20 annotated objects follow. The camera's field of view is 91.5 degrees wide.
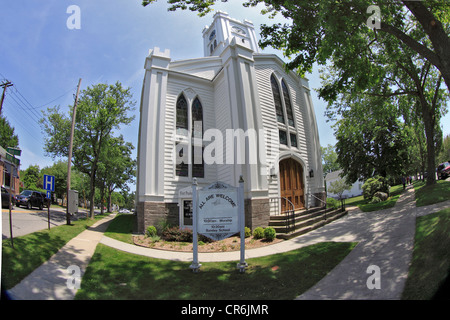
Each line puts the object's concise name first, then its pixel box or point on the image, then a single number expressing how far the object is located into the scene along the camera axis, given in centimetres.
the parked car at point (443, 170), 1878
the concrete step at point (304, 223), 917
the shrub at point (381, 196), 1564
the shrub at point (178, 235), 957
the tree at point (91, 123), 1609
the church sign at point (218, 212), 613
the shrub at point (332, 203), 1307
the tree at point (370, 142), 1484
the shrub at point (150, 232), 1038
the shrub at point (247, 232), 962
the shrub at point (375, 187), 1741
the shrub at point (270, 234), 870
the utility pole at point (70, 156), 1229
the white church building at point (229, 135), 1120
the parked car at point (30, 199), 1097
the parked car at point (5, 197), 635
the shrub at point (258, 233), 910
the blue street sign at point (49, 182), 920
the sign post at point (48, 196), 962
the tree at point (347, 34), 540
